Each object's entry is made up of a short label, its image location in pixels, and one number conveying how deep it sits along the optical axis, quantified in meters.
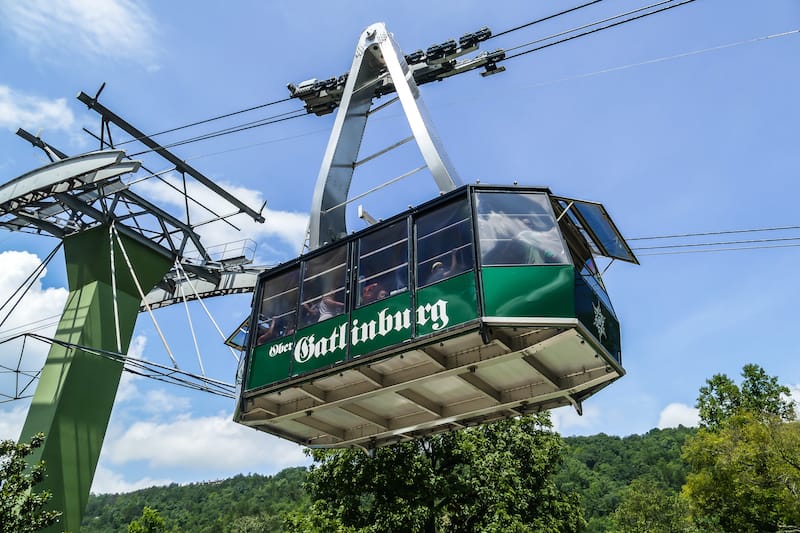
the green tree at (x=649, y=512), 47.16
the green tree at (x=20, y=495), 14.48
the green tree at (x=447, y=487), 20.42
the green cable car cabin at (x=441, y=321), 9.45
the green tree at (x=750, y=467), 23.36
